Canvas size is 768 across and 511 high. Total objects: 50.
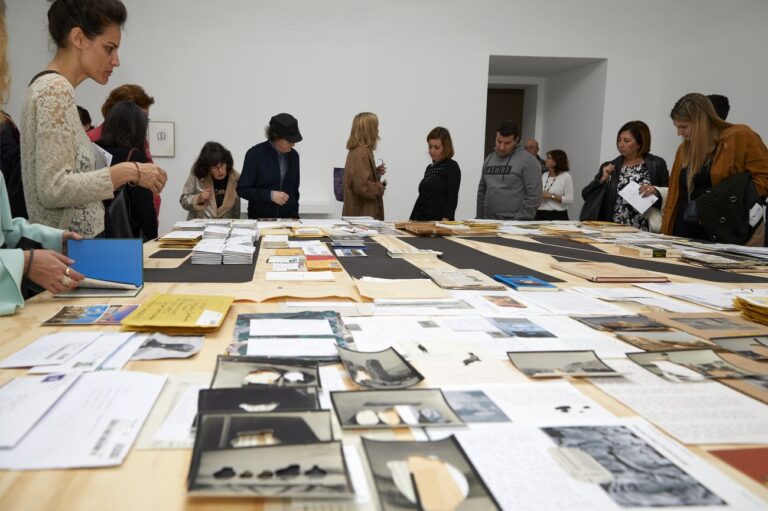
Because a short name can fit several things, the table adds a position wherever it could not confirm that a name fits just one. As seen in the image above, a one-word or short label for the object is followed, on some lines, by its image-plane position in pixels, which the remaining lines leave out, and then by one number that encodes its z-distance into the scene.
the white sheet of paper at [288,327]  1.17
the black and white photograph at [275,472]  0.61
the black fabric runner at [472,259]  1.95
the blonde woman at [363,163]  4.00
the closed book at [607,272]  1.83
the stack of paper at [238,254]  2.02
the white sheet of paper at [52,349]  0.97
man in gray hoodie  4.11
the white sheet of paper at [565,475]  0.63
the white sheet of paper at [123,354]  0.96
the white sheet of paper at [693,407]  0.79
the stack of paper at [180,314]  1.16
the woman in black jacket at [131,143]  2.54
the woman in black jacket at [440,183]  4.12
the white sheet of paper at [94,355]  0.94
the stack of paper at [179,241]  2.39
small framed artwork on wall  5.46
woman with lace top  1.57
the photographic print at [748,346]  1.12
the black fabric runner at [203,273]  1.71
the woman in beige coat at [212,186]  3.72
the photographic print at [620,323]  1.28
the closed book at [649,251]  2.37
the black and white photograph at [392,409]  0.79
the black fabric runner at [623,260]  1.97
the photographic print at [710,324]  1.27
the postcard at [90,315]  1.22
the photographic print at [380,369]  0.93
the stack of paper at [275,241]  2.44
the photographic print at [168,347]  1.02
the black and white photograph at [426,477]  0.62
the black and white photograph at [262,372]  0.90
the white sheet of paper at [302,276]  1.73
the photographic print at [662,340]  1.15
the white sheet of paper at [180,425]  0.73
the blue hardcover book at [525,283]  1.68
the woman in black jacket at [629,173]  3.75
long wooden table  0.61
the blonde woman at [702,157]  2.84
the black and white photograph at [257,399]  0.79
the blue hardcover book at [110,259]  1.49
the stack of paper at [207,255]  2.01
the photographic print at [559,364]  0.99
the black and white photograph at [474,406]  0.82
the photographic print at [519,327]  1.22
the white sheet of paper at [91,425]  0.68
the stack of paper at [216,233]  2.51
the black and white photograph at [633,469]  0.64
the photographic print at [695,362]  1.01
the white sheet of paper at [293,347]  1.05
